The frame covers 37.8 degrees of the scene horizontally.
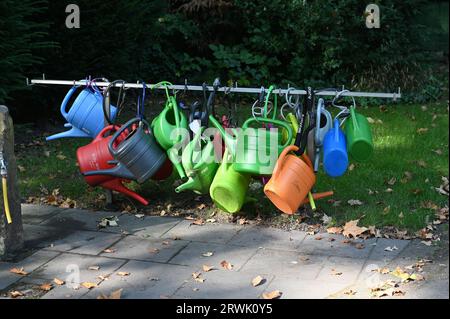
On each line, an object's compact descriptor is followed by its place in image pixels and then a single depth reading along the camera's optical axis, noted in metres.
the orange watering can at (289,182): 4.03
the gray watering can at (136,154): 4.36
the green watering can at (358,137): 4.07
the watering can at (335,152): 4.02
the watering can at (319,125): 4.13
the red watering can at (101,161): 4.52
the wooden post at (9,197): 3.96
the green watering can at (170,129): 4.36
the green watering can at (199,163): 4.28
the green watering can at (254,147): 4.10
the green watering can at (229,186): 4.23
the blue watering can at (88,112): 4.66
